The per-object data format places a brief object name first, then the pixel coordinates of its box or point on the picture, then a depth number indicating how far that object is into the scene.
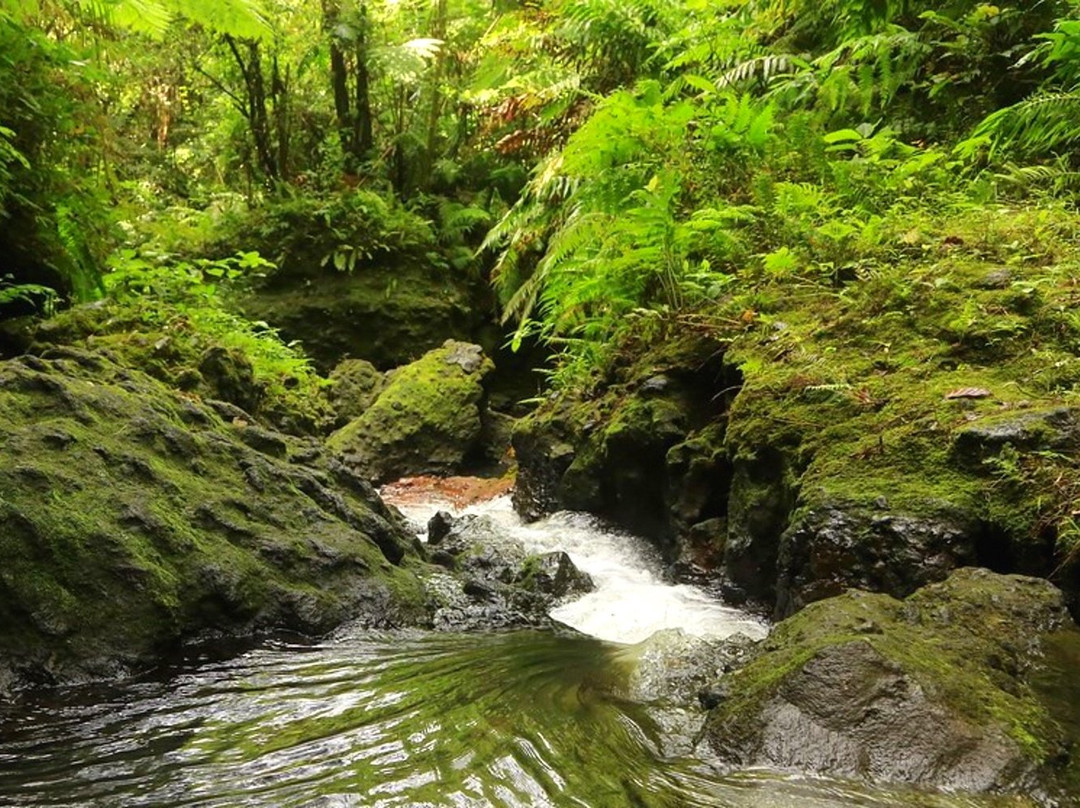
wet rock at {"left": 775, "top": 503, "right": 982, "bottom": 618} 3.00
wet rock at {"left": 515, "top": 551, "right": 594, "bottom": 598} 4.33
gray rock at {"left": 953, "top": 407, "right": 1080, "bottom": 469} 3.02
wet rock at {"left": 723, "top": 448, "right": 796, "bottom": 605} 3.93
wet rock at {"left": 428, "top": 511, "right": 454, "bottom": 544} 5.45
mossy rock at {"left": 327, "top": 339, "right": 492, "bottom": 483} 9.06
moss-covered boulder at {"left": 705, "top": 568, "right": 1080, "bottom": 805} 1.94
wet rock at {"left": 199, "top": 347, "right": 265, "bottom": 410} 5.60
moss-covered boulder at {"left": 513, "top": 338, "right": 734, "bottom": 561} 4.73
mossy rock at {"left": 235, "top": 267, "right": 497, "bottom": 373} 11.41
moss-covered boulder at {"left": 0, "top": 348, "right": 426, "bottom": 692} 2.79
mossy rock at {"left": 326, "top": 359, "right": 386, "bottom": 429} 9.95
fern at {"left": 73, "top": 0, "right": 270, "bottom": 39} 4.89
